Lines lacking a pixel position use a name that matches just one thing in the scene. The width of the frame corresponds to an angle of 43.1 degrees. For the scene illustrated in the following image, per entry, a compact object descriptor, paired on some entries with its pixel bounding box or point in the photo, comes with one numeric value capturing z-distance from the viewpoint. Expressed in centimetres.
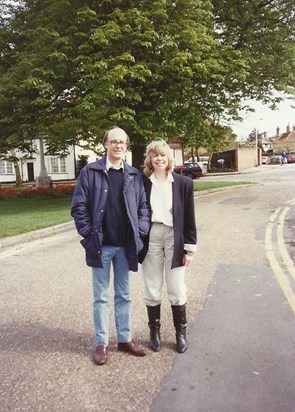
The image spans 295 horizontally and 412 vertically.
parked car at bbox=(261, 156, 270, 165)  6009
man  329
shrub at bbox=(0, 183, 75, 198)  2106
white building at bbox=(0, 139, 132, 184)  4112
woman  355
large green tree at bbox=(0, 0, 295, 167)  1284
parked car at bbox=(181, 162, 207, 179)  3338
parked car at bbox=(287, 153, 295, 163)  6081
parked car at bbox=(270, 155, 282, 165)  5914
